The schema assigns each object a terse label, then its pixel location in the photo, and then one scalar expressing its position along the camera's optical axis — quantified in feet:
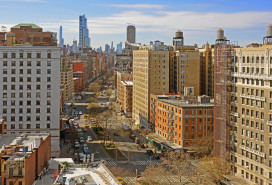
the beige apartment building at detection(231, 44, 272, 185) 213.66
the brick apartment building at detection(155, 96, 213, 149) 292.61
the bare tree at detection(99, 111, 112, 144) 349.20
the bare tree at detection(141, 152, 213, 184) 219.00
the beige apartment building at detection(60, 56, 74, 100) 605.31
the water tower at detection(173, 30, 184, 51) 449.06
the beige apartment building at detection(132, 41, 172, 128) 393.91
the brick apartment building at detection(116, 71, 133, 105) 572.10
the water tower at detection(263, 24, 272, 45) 298.97
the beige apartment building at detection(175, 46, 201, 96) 395.75
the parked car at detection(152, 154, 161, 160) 290.89
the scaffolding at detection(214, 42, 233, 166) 247.09
